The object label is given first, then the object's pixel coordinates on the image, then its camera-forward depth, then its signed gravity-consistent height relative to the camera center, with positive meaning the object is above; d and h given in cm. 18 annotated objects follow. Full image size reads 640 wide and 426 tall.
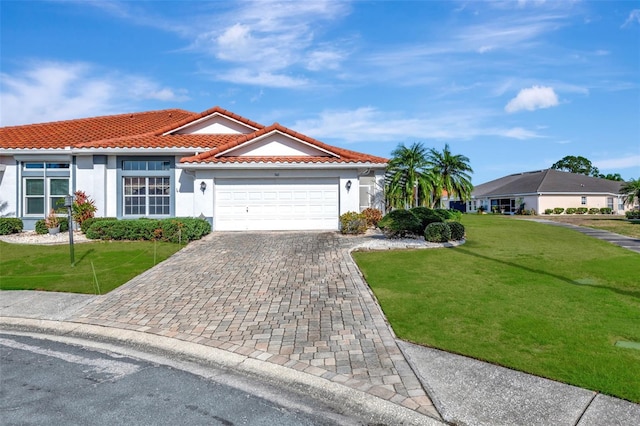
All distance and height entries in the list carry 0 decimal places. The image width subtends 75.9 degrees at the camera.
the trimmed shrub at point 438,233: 1396 -86
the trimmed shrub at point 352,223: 1566 -60
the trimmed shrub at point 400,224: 1445 -59
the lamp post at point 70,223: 1113 -43
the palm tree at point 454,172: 3134 +275
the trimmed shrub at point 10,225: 1656 -74
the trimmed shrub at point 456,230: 1443 -79
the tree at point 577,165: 8425 +899
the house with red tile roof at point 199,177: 1691 +129
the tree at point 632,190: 3300 +150
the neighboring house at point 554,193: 4731 +173
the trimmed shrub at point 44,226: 1656 -76
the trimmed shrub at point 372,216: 1780 -37
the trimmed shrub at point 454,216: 2155 -44
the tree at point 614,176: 7410 +571
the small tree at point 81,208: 1697 -4
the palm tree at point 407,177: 2109 +158
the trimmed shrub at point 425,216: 1507 -31
